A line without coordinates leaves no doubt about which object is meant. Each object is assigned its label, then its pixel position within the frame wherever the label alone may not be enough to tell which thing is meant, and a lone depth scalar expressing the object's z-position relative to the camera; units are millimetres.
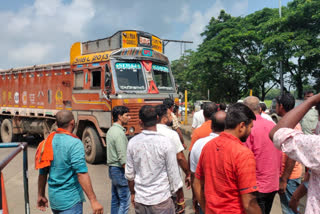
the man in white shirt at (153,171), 2836
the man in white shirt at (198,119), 6020
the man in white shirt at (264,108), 4345
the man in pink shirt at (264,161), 3123
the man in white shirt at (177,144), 3741
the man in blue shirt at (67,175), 2938
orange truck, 7820
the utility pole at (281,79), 21753
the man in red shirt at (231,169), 2117
